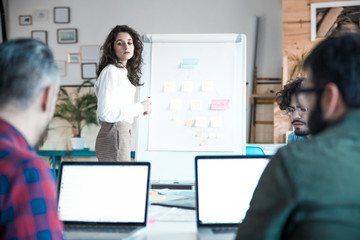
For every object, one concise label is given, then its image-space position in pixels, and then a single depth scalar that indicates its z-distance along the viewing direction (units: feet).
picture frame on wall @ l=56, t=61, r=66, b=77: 20.58
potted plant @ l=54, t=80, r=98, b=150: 19.06
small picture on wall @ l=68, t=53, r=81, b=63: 20.51
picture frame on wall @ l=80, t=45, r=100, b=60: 20.31
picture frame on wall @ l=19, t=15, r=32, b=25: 20.90
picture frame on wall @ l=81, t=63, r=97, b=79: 20.45
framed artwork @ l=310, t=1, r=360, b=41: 16.71
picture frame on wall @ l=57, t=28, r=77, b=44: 20.40
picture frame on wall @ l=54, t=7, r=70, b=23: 20.42
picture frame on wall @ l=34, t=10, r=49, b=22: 20.74
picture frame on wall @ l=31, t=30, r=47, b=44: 20.77
